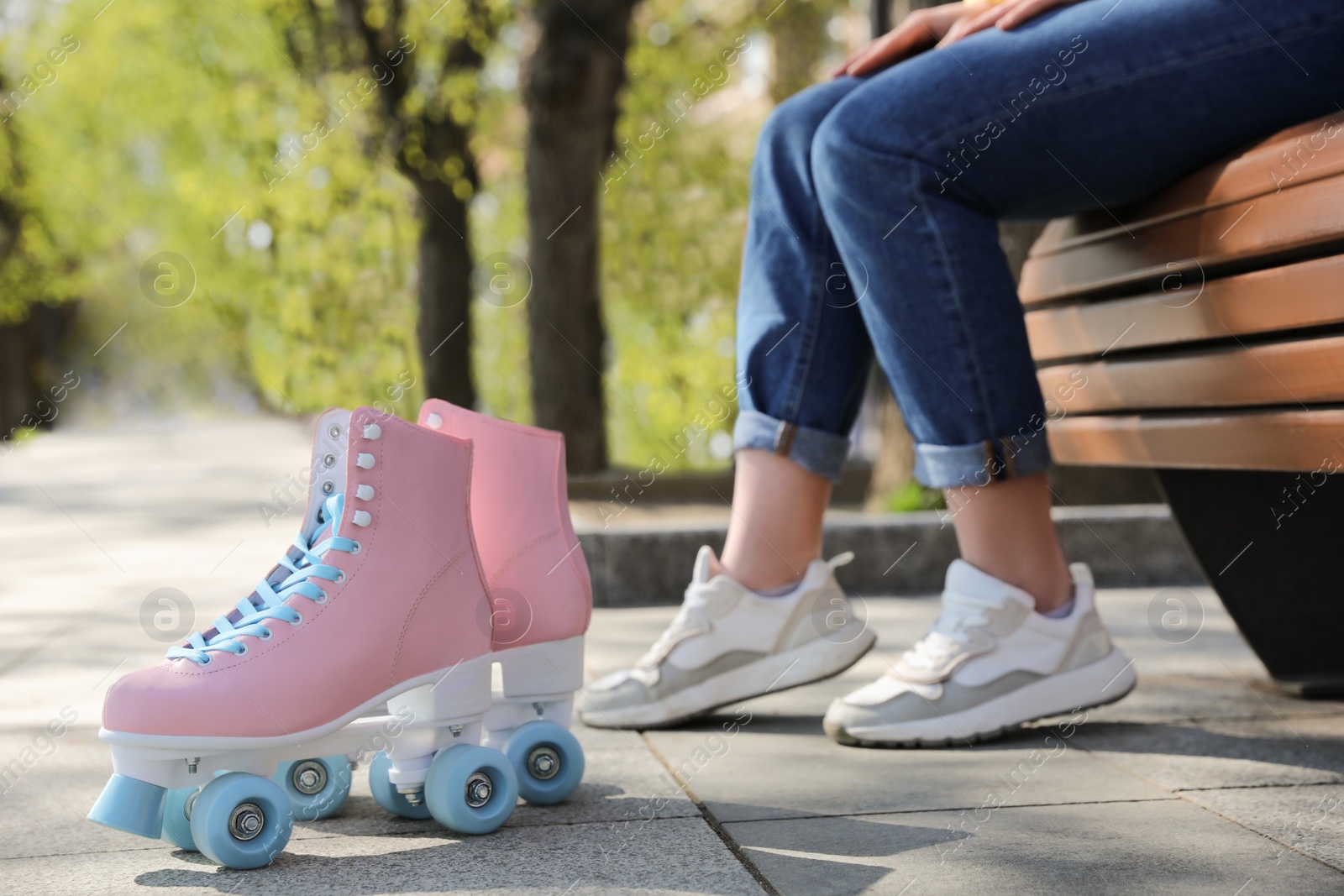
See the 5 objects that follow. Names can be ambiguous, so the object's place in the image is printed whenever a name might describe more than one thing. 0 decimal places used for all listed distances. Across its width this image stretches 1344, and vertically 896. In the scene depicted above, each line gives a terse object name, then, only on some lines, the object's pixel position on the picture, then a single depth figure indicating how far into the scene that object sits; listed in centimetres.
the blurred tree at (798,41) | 1310
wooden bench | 158
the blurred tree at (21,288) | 1925
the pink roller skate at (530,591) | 161
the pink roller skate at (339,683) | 134
